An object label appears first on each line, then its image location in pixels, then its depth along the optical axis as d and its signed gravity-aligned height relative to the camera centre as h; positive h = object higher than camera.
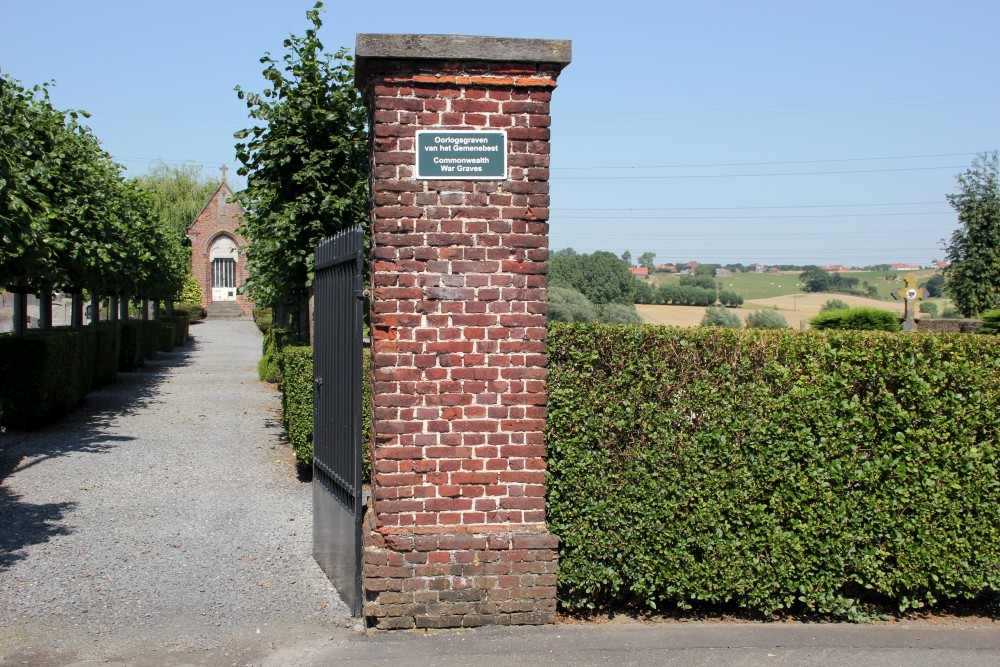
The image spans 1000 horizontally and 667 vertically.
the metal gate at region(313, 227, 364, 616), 5.96 -0.78
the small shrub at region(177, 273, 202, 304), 61.31 +0.48
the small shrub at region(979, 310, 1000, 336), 20.46 -0.50
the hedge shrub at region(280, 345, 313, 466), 9.86 -1.11
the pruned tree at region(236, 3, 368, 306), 12.38 +1.91
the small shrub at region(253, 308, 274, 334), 46.89 -1.04
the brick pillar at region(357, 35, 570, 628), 5.48 -0.23
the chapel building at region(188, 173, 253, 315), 65.19 +3.12
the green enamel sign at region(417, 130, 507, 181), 5.52 +0.84
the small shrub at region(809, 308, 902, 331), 24.19 -0.54
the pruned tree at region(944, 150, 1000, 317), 29.52 +1.66
